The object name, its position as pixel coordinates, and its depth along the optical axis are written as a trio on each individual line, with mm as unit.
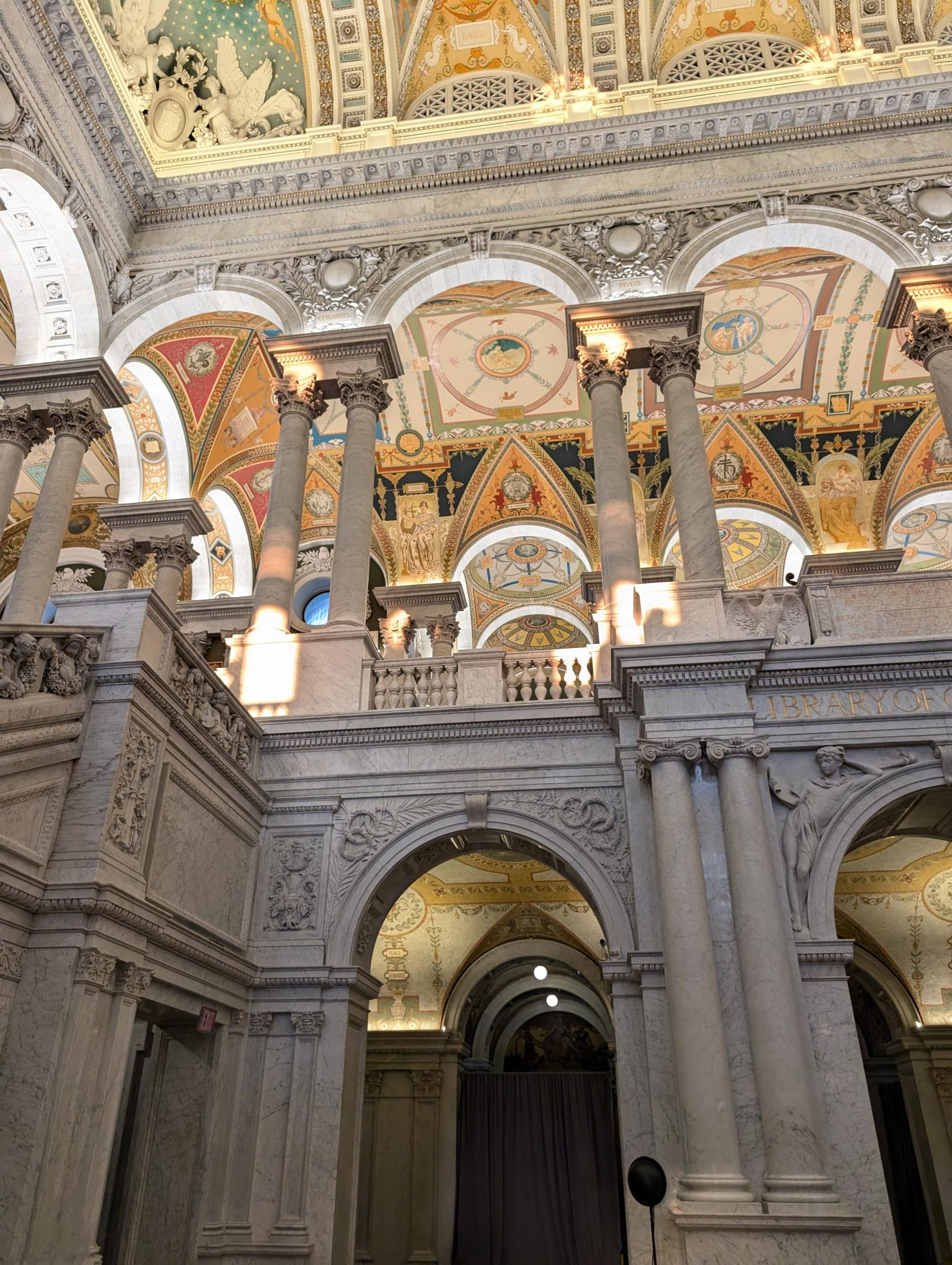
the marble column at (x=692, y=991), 6344
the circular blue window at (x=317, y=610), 18078
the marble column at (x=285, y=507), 10008
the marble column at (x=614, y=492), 9250
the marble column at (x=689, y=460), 9422
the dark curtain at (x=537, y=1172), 12492
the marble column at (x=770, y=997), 6266
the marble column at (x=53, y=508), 10156
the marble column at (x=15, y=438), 11086
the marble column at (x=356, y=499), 9922
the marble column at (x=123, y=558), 13844
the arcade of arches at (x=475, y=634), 6492
